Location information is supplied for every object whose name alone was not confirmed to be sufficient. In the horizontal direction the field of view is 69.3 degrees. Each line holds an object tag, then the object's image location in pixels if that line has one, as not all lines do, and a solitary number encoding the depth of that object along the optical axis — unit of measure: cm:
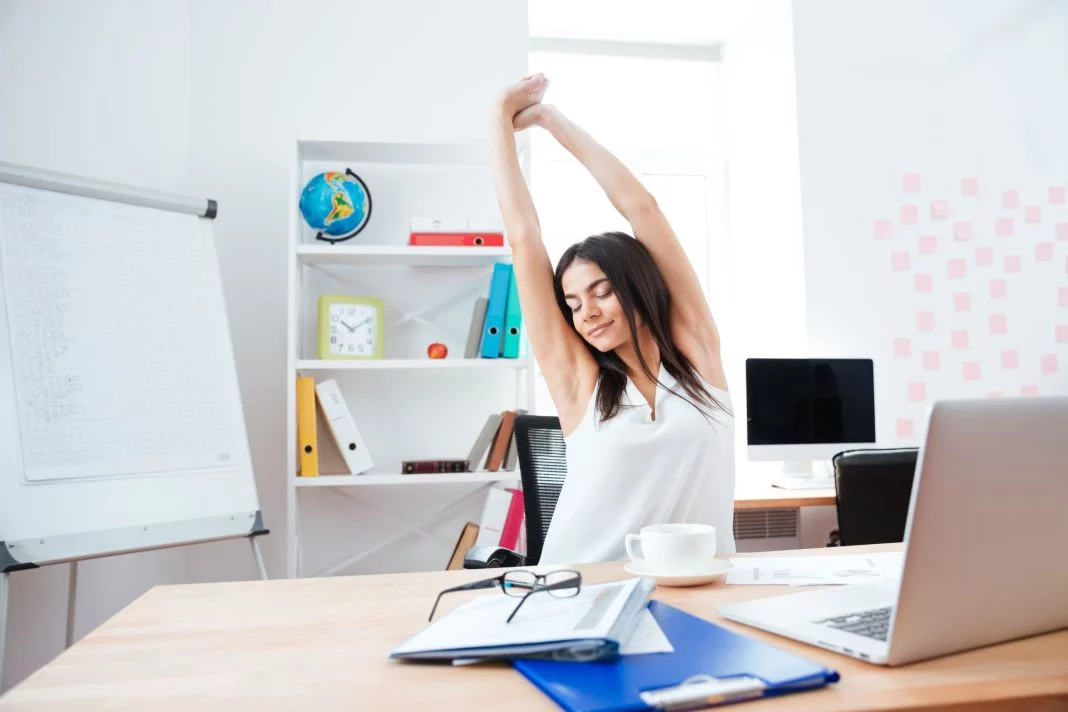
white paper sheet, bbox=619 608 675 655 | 65
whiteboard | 178
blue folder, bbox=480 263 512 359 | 263
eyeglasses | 79
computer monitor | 278
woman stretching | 146
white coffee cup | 97
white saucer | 93
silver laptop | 60
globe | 262
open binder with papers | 64
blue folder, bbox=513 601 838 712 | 55
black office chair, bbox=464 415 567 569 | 185
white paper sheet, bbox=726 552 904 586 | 95
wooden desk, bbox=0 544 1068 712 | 58
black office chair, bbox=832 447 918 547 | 198
